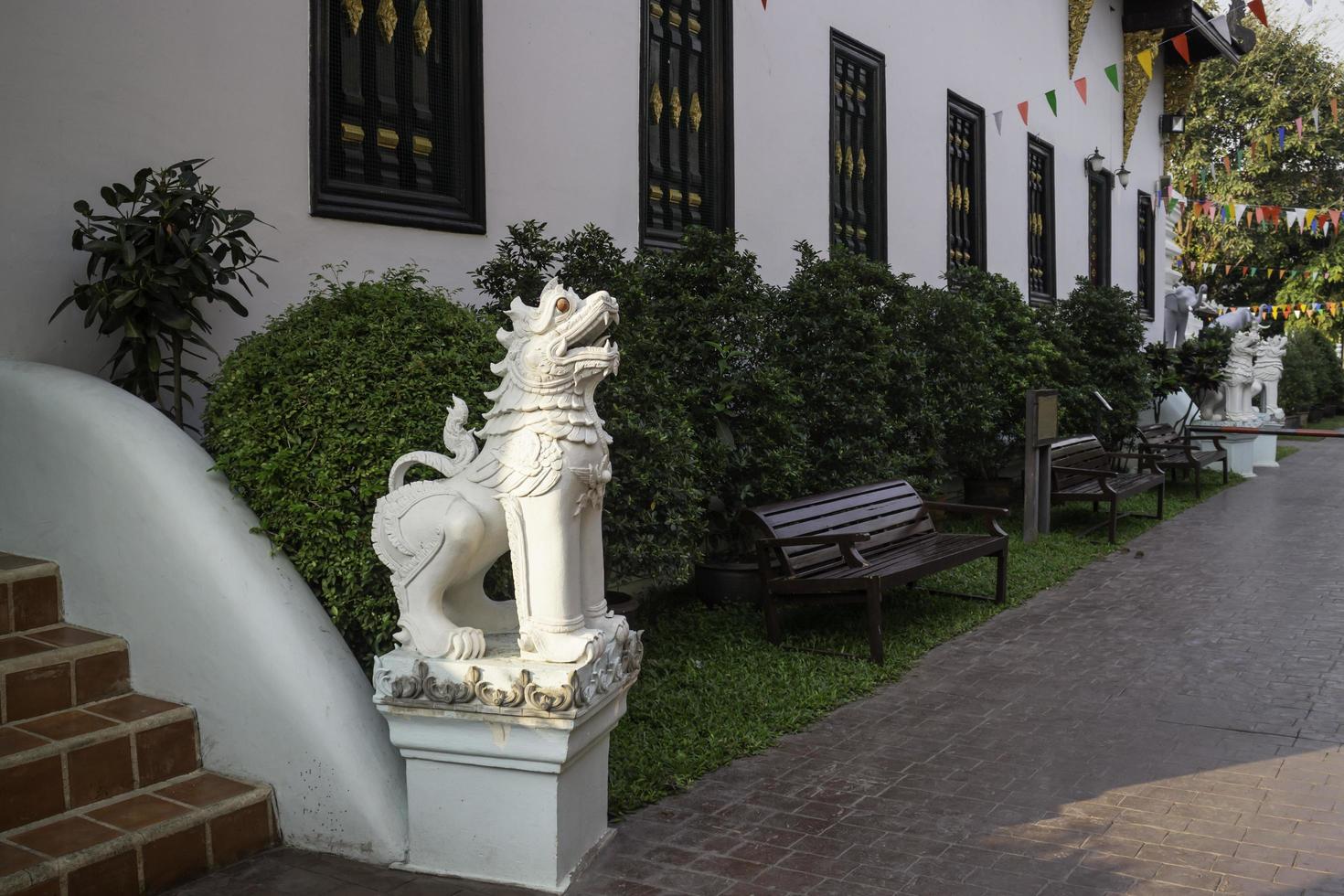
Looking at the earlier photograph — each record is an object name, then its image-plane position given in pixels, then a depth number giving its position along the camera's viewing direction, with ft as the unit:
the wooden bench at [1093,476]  32.96
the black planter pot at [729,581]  23.63
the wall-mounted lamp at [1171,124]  68.69
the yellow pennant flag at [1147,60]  60.13
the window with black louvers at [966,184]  41.96
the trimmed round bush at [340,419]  12.93
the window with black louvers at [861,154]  33.71
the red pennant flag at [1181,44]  62.08
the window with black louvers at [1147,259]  67.21
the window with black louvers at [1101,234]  58.95
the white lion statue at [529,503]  11.47
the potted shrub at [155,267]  14.58
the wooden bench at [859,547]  20.12
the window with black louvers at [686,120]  26.40
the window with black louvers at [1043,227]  50.37
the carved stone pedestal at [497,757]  11.18
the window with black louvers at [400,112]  18.99
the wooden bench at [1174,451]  42.80
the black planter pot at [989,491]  38.09
